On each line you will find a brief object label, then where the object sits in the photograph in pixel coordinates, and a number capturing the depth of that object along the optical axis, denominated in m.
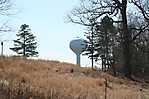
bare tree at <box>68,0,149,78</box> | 36.10
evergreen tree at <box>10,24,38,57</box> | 75.31
